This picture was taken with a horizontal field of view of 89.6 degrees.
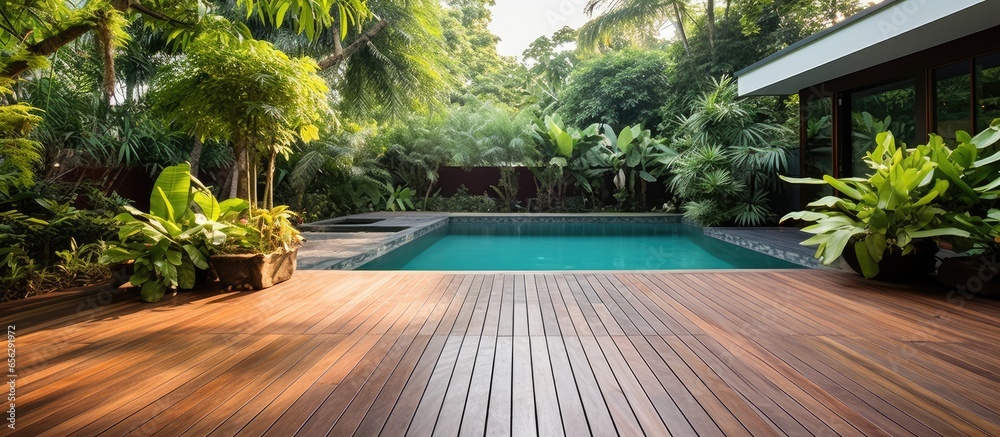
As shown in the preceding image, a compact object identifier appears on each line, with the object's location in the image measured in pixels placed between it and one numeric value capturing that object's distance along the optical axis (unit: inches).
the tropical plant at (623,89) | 561.9
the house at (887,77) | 174.4
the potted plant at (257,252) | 126.3
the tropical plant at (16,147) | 122.6
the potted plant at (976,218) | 117.1
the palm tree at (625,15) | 561.3
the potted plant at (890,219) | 125.2
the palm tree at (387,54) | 323.6
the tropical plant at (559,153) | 454.6
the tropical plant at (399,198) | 464.4
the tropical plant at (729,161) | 310.2
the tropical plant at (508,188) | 494.3
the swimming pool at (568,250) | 246.8
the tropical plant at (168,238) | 117.6
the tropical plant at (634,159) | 442.4
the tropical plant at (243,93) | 130.6
